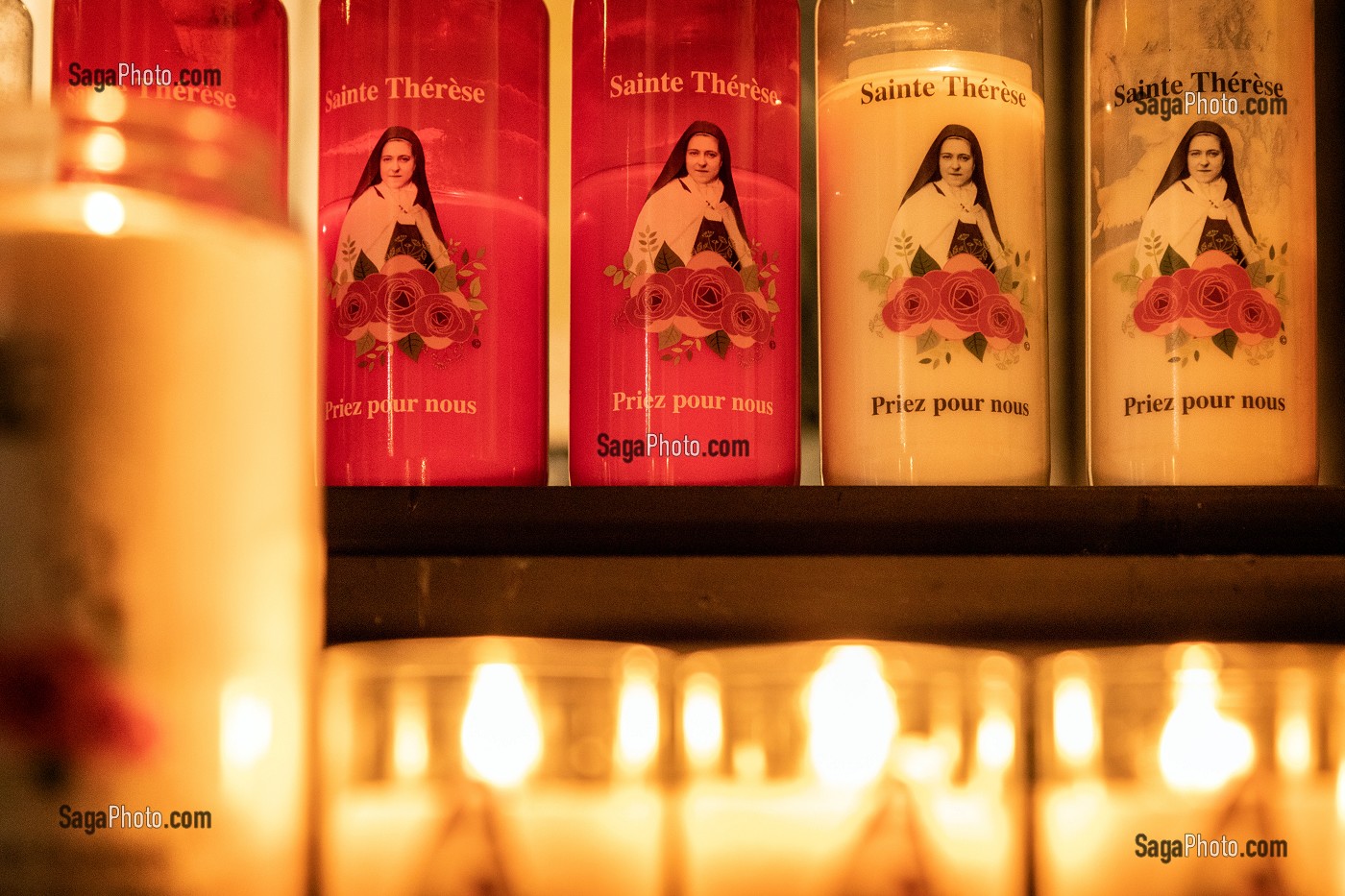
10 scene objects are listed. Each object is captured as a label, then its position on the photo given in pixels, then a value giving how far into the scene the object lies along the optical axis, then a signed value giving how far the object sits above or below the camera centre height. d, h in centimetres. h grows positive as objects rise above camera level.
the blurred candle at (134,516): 69 +0
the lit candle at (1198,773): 77 -7
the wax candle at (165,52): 82 +12
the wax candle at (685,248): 80 +6
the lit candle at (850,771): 77 -7
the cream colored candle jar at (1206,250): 81 +6
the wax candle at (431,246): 80 +6
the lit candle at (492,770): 77 -6
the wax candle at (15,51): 83 +12
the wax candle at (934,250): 81 +6
